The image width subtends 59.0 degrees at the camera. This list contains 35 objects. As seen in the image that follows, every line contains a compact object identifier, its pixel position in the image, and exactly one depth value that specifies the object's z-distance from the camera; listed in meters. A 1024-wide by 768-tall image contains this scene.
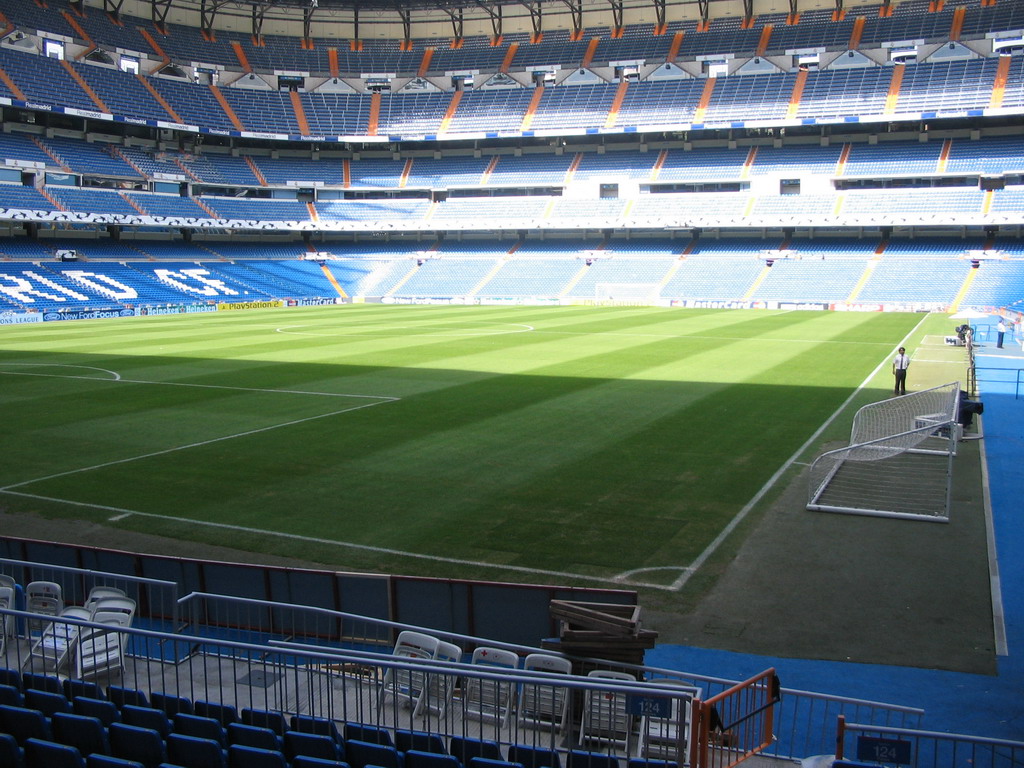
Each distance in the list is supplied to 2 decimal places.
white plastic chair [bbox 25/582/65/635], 9.81
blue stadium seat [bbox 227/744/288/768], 6.19
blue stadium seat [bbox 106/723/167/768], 6.43
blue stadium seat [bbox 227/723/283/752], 6.52
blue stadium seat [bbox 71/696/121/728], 7.07
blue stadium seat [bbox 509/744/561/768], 6.50
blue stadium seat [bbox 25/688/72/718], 7.18
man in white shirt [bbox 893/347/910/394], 24.97
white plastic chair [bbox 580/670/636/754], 7.17
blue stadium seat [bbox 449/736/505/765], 6.77
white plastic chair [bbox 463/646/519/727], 8.00
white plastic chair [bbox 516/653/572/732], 7.90
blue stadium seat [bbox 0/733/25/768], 6.33
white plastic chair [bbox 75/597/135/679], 8.16
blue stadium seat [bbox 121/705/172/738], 6.85
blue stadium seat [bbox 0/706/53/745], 6.73
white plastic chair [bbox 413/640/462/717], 8.05
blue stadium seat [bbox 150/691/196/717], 7.29
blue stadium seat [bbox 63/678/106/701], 7.64
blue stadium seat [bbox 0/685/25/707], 7.26
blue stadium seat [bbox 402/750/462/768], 6.17
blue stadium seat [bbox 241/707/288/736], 7.11
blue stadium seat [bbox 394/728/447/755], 6.73
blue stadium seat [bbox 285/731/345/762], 6.45
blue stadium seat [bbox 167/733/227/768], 6.27
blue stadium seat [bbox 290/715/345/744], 7.03
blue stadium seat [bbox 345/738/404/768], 6.36
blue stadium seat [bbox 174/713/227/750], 6.70
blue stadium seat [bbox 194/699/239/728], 7.23
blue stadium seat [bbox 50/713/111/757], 6.61
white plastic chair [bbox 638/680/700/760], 6.79
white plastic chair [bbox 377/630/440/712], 8.30
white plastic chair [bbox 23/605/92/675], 8.35
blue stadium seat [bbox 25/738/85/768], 6.21
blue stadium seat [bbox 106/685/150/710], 7.46
